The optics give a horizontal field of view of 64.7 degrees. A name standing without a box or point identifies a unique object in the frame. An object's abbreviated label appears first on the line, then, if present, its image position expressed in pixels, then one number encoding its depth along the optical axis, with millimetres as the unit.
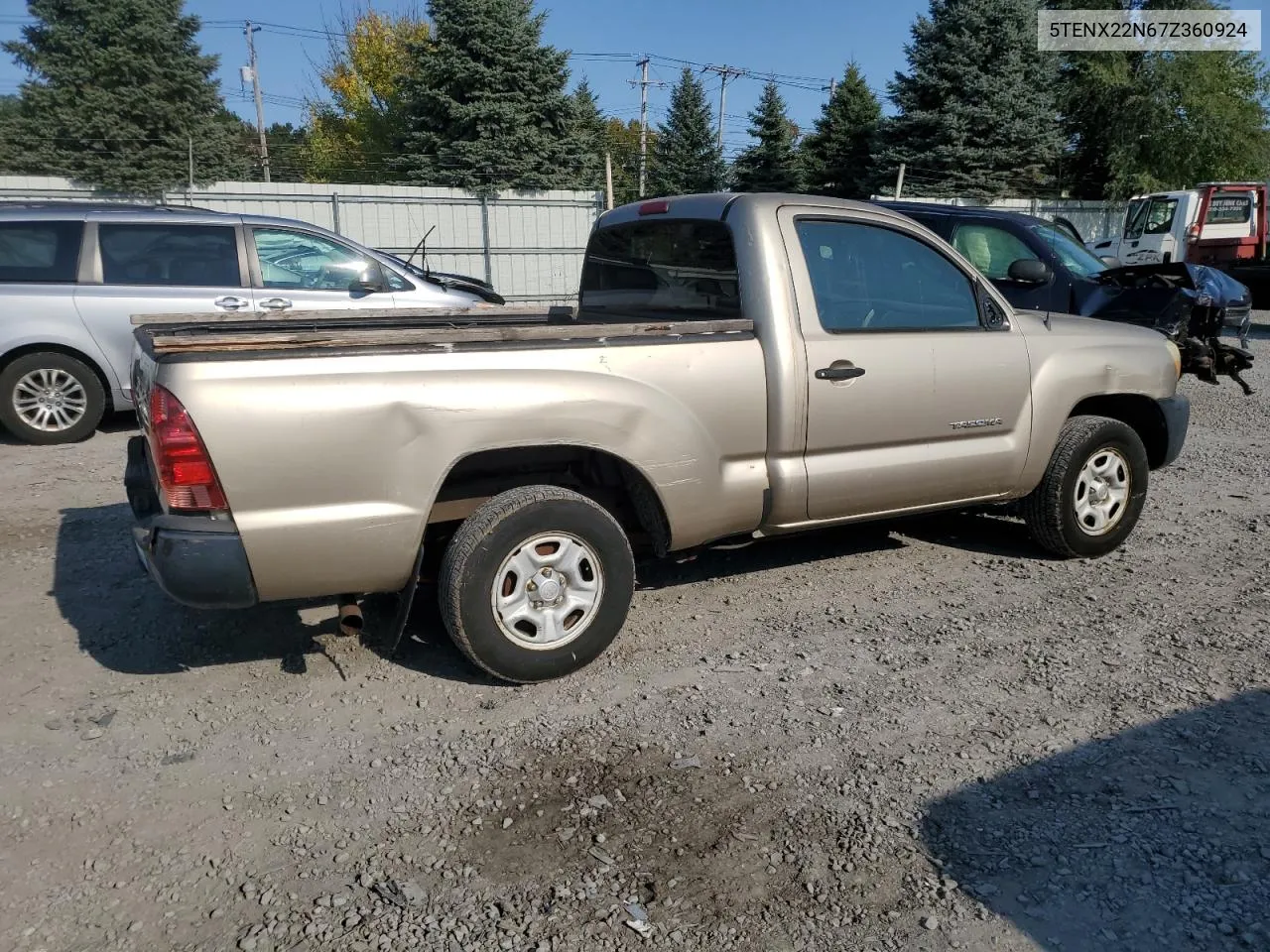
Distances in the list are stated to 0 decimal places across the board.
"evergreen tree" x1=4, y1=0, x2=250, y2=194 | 25859
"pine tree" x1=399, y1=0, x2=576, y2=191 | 26391
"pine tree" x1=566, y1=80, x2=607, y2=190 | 27828
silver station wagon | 7852
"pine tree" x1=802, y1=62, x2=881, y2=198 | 33406
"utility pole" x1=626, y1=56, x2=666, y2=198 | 43281
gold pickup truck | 3393
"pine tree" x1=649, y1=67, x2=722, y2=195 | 37031
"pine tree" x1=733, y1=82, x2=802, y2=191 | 34562
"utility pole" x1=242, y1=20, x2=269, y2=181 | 27150
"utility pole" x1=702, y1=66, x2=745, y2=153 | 48662
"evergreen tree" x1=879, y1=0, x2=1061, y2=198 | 28875
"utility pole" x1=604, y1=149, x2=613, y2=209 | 19844
